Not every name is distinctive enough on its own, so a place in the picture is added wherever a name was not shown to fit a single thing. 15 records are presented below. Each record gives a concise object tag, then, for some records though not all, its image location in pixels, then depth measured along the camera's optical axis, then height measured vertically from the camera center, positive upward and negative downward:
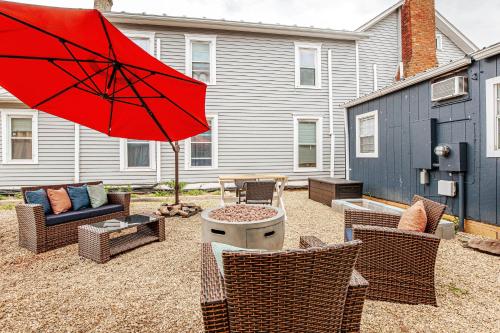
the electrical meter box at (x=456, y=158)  4.57 +0.15
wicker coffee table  3.42 -1.06
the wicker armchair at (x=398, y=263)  2.38 -0.92
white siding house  8.70 +2.13
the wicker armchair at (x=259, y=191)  5.27 -0.52
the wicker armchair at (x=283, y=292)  1.28 -0.66
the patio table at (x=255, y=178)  5.74 -0.27
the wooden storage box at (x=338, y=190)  6.88 -0.64
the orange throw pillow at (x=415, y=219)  2.62 -0.55
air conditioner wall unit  4.55 +1.45
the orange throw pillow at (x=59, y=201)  4.18 -0.56
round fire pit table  2.84 -0.71
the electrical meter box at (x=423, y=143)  5.17 +0.49
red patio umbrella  2.21 +1.08
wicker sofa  3.68 -0.89
